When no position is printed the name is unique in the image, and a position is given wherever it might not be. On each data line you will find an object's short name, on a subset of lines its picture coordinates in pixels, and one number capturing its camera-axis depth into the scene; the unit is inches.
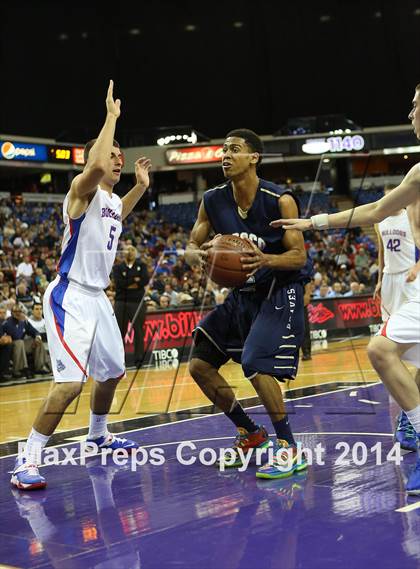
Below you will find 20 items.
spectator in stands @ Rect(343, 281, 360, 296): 702.5
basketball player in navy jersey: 201.5
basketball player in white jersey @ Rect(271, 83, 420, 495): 177.5
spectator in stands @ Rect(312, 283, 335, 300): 684.7
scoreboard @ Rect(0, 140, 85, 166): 1011.9
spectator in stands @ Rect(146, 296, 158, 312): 567.1
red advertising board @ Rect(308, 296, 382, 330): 678.5
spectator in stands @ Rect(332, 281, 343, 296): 692.1
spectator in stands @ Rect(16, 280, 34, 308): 548.6
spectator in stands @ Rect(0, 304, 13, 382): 474.0
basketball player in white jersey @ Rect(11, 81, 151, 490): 201.9
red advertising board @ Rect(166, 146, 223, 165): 1218.6
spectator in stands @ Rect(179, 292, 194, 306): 588.7
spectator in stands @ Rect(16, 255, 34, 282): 627.0
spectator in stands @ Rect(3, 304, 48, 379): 480.4
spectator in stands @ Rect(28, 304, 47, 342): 506.9
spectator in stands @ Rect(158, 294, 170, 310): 574.2
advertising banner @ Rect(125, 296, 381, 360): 560.4
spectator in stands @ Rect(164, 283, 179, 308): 587.2
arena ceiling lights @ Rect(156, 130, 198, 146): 1199.6
